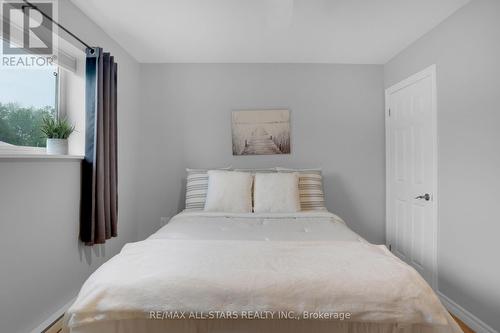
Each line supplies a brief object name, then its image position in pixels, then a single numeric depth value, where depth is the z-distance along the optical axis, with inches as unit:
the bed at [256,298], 47.0
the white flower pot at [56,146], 81.4
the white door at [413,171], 99.4
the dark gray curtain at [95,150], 88.0
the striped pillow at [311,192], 113.7
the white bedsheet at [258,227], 75.3
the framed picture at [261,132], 133.0
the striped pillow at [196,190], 115.6
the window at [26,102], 71.5
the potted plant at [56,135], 81.6
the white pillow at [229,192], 106.6
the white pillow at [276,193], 105.7
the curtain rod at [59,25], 66.2
